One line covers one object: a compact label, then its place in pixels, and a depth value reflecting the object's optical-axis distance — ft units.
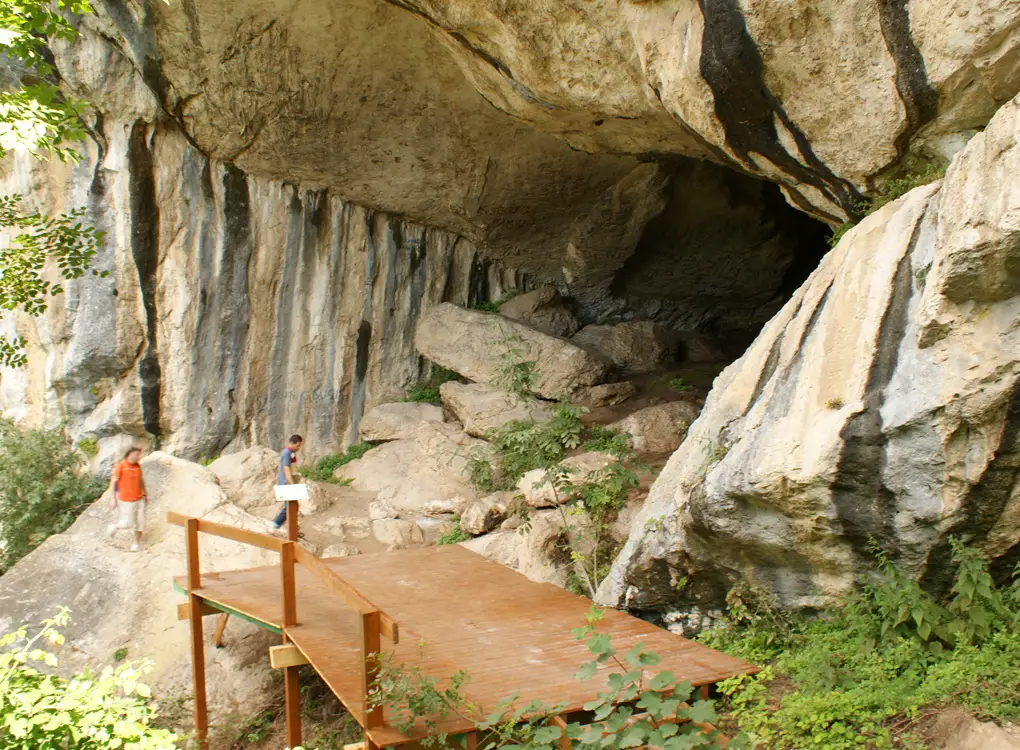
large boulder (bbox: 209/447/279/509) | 31.71
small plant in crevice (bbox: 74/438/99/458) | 34.12
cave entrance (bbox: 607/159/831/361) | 42.29
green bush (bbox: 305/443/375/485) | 37.09
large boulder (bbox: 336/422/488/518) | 32.78
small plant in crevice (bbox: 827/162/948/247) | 17.60
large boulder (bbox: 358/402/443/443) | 38.47
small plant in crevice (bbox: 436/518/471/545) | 28.73
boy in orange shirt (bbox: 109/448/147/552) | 25.38
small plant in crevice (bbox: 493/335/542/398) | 30.58
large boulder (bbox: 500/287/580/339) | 43.52
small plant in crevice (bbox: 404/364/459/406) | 40.99
